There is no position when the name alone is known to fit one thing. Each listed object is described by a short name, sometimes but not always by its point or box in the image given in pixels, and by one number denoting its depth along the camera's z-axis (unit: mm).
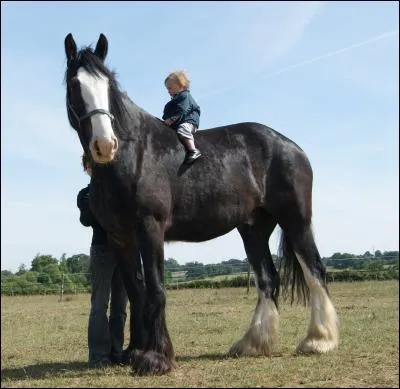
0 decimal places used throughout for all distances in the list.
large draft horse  4988
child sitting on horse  5773
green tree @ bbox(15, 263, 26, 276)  39494
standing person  5688
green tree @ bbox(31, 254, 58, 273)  36175
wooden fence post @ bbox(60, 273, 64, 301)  23800
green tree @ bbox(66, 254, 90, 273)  34994
